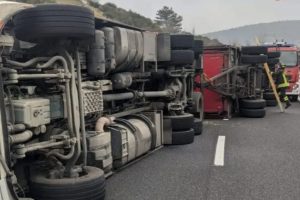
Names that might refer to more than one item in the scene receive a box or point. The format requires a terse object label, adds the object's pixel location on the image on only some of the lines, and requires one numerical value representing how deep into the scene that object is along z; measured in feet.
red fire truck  70.03
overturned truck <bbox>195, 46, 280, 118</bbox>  45.78
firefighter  57.82
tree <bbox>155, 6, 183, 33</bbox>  267.96
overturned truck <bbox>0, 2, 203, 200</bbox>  16.28
